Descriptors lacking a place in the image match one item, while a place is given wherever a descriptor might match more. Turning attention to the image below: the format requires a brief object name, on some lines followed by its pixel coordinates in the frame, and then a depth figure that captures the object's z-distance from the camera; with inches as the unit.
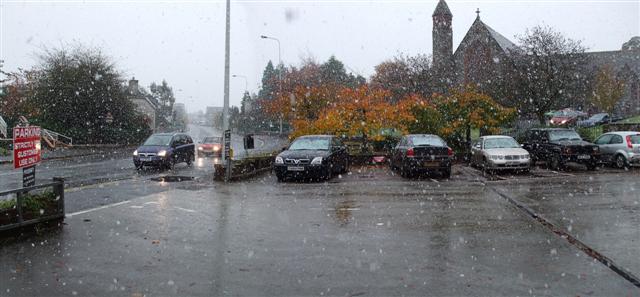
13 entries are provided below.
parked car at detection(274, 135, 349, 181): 604.1
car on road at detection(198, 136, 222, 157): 1259.8
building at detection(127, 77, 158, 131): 3343.0
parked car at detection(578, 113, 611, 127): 1553.9
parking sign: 350.6
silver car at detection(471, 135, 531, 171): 675.4
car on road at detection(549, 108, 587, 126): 1577.3
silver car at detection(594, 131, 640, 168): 724.0
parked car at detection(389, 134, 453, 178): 637.9
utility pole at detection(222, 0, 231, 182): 678.6
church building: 2138.3
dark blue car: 819.4
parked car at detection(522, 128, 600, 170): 714.2
